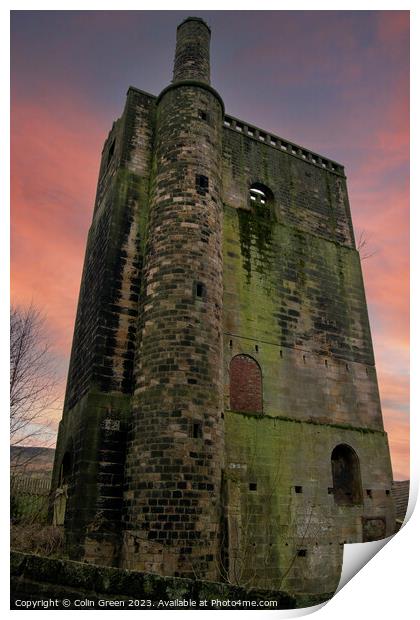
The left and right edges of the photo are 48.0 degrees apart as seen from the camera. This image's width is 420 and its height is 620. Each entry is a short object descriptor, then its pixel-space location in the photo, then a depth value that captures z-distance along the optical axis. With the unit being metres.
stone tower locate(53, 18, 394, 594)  10.20
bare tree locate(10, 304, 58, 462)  12.73
